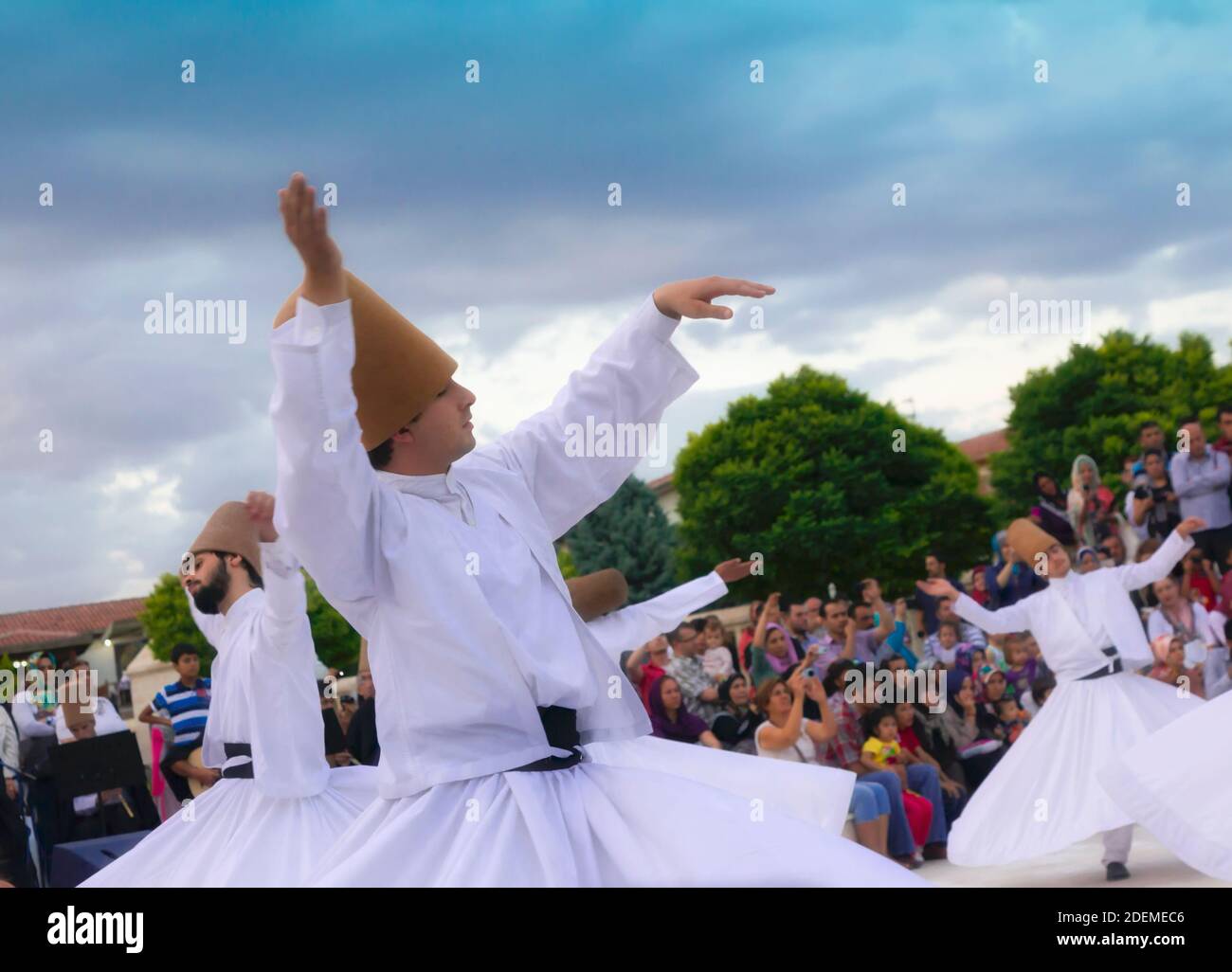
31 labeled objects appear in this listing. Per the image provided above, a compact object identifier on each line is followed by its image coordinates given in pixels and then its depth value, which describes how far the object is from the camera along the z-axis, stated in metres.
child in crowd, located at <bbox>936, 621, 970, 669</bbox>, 12.90
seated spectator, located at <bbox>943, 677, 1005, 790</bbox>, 11.45
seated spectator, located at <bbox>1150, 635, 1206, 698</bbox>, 11.62
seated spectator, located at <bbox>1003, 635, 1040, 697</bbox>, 12.48
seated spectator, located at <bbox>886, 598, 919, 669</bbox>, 12.57
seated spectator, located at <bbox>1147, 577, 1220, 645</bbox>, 12.41
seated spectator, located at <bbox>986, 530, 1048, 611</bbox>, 13.58
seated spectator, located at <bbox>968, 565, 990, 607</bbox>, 14.78
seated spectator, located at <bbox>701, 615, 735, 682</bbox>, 11.38
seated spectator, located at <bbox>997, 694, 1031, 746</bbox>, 11.84
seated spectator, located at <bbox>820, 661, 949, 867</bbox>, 9.89
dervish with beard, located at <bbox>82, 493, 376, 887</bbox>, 5.73
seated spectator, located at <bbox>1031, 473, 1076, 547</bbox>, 13.93
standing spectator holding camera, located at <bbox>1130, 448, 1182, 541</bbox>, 13.90
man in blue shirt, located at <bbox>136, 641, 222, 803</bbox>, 8.55
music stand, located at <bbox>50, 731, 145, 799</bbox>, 8.44
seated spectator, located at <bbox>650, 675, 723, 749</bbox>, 9.97
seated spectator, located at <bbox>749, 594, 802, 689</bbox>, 11.23
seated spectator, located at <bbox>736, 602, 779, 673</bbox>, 12.42
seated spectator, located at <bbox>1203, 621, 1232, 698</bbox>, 11.84
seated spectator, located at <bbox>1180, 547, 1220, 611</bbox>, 12.71
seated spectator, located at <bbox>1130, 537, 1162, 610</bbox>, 13.88
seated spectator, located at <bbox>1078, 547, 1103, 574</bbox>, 10.70
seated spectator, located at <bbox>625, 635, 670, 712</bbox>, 10.13
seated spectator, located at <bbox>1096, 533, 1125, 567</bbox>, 14.08
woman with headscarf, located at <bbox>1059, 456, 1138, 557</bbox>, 14.84
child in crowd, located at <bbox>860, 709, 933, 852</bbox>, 10.17
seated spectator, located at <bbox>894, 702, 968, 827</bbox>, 10.84
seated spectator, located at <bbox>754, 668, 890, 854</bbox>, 9.53
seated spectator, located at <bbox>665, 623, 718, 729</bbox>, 10.70
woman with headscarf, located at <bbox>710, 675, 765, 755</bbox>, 10.37
